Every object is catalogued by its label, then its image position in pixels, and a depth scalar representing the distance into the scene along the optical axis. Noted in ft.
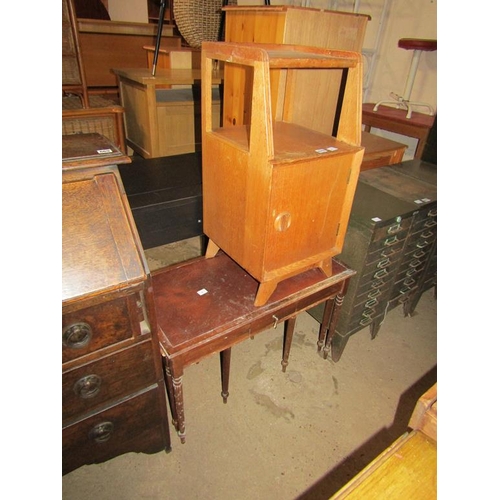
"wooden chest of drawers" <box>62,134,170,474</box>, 3.05
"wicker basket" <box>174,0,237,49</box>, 6.74
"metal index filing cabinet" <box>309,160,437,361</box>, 5.72
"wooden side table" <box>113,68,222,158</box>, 8.16
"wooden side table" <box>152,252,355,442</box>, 4.21
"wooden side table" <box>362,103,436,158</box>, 9.05
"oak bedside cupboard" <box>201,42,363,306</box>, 3.47
